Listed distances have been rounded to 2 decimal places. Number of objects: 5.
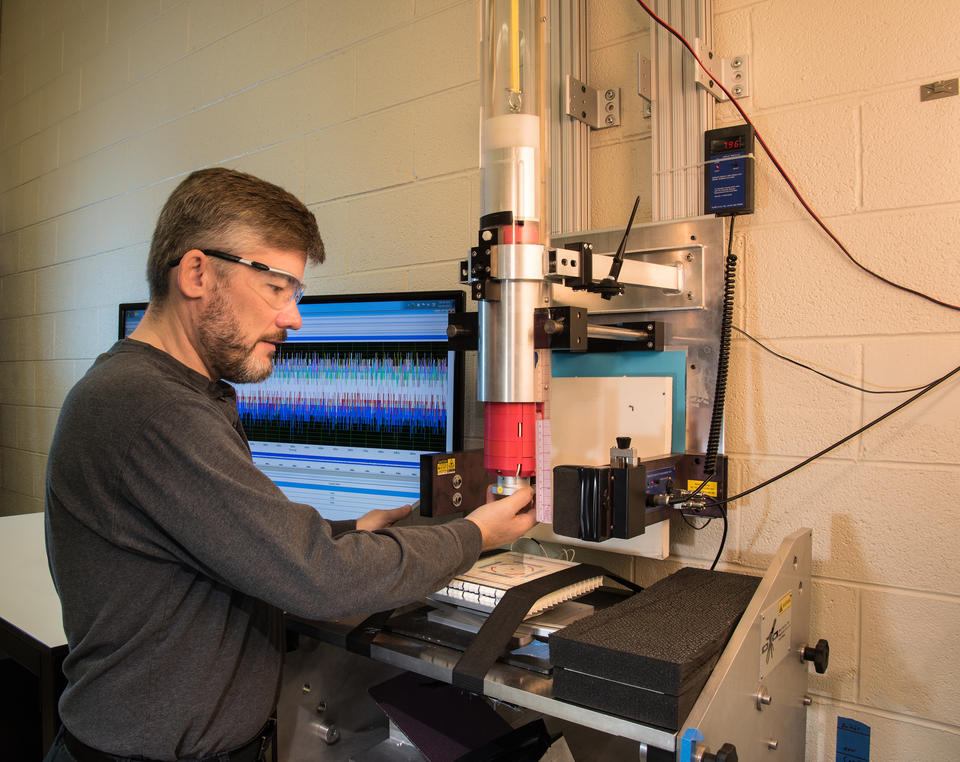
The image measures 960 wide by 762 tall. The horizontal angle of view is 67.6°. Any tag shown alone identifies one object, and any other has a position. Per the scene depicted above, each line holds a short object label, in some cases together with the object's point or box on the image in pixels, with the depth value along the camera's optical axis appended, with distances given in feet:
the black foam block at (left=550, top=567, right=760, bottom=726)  2.49
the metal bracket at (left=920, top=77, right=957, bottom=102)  3.58
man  2.88
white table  4.37
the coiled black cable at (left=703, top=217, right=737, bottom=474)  4.03
